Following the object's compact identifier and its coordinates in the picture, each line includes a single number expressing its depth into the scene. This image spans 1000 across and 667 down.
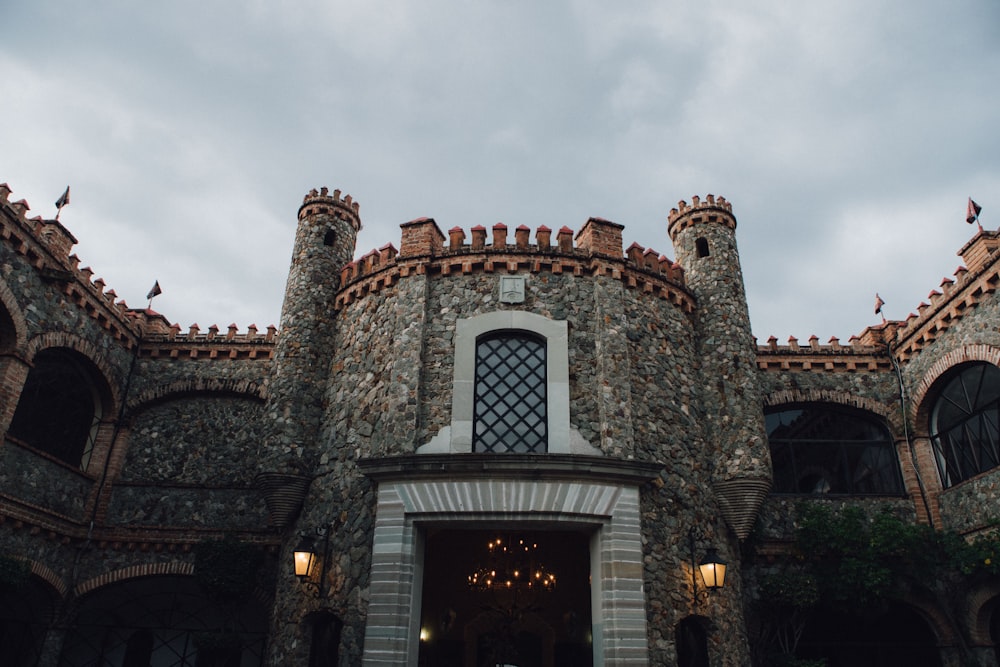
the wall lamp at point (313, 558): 11.04
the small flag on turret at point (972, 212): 14.33
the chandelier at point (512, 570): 13.47
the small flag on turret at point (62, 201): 15.00
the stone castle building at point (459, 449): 10.82
